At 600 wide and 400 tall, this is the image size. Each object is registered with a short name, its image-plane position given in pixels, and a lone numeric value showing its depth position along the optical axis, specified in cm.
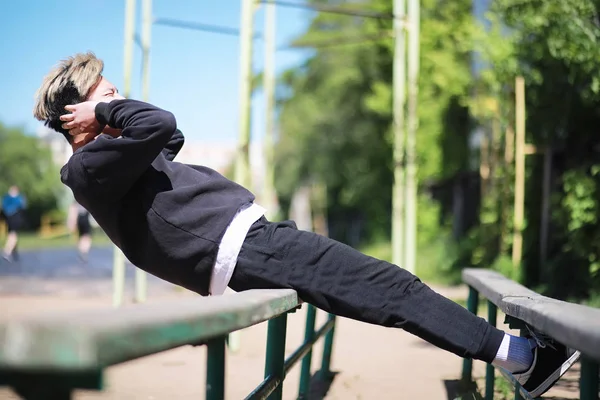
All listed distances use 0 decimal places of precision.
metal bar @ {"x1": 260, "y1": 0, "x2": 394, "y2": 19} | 829
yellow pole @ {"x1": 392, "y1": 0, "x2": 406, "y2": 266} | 906
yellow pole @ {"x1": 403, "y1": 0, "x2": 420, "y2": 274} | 895
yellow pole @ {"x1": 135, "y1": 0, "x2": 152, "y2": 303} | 953
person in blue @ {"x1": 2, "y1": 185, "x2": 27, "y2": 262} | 1880
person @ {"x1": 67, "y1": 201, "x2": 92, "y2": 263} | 1834
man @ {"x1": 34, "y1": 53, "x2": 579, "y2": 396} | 251
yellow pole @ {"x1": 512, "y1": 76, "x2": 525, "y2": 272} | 1007
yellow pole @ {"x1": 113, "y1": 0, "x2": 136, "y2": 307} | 941
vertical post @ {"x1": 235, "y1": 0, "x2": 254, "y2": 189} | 694
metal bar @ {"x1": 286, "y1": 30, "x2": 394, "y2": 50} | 972
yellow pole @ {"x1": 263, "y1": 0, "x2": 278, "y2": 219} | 1532
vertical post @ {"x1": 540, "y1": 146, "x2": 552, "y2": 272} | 1009
